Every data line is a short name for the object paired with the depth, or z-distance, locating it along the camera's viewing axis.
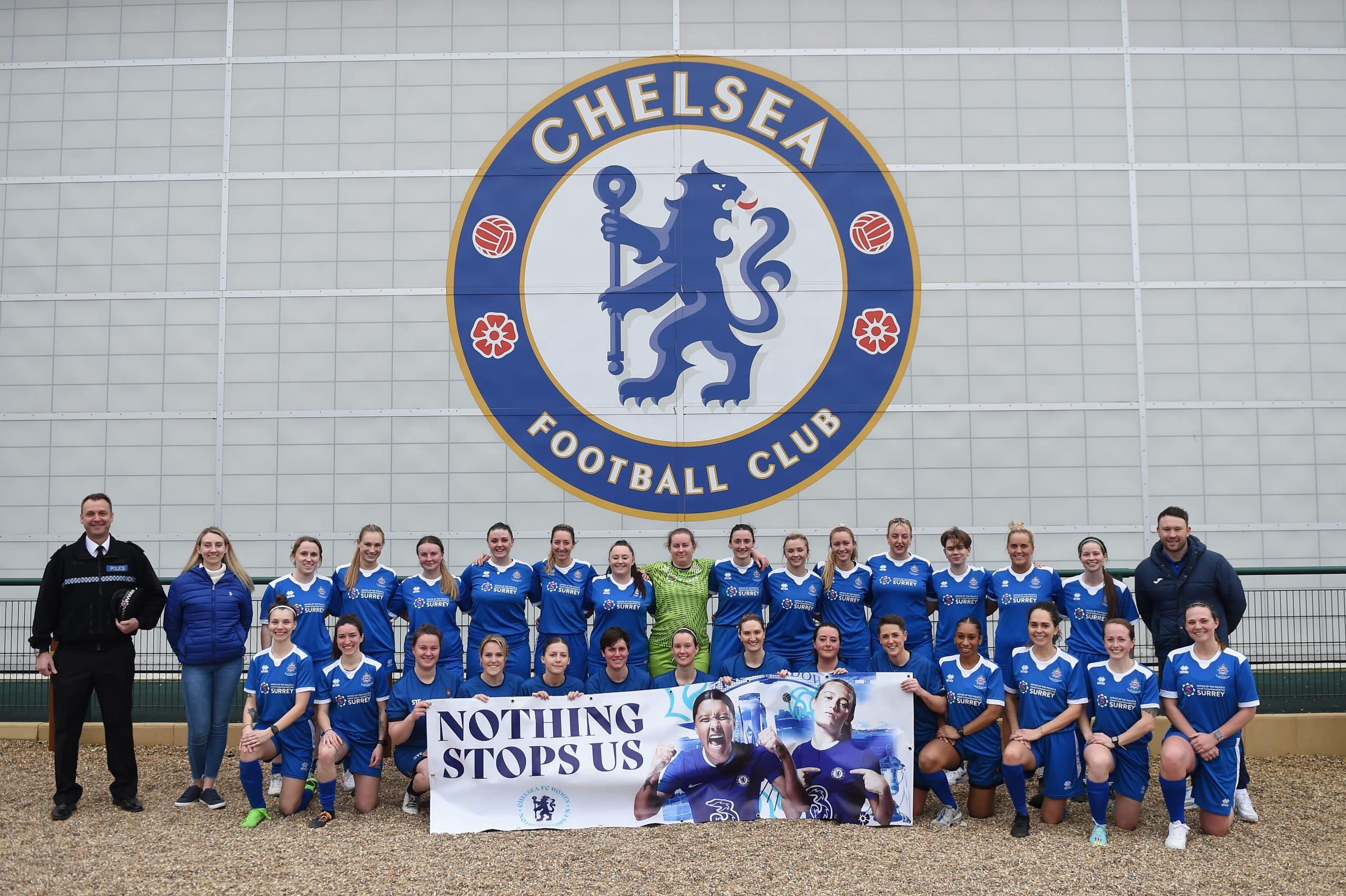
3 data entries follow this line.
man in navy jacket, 6.16
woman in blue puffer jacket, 6.14
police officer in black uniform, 6.04
